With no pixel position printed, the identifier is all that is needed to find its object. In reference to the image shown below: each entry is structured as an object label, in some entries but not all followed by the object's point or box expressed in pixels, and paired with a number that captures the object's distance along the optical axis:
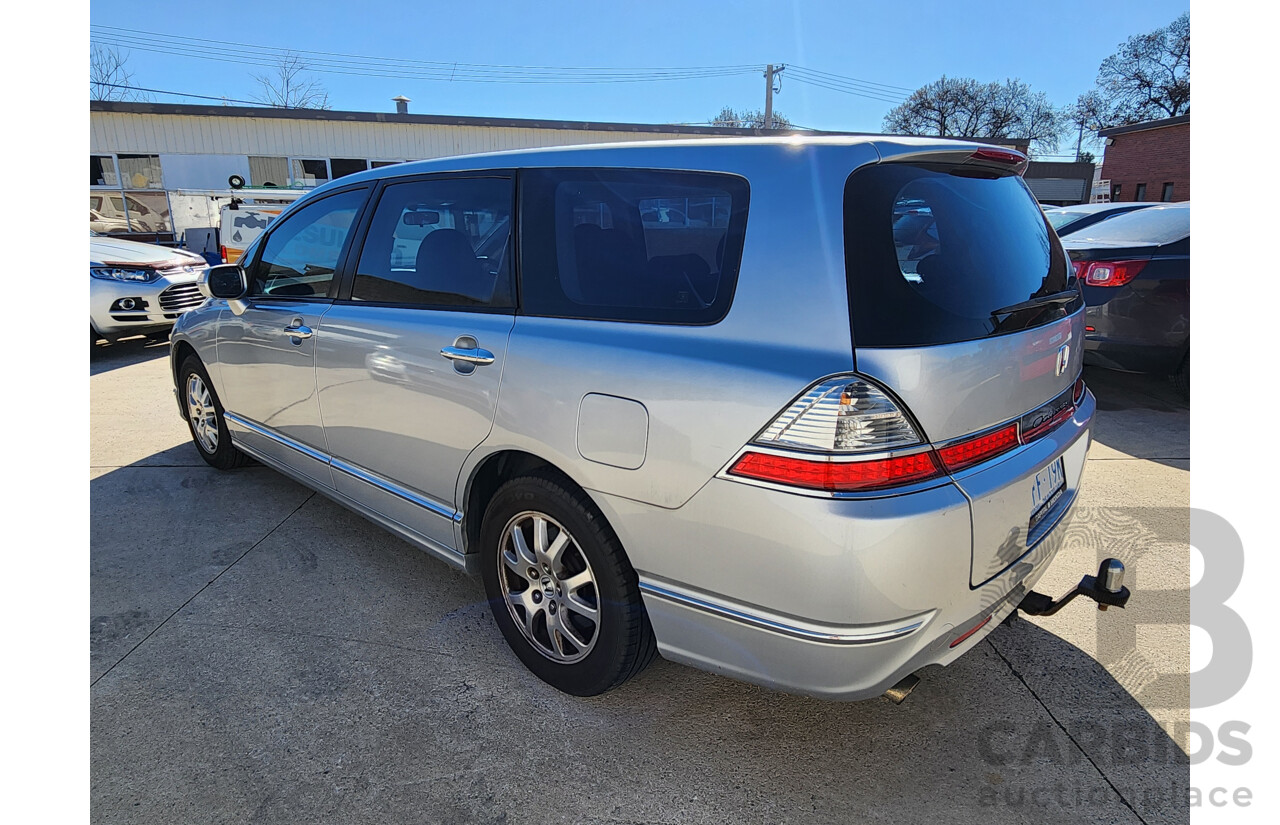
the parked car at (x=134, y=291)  8.16
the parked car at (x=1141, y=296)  5.31
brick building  27.70
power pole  35.75
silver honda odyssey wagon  1.69
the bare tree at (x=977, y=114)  50.78
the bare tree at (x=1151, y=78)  45.53
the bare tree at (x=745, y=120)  39.56
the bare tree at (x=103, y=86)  33.61
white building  18.83
